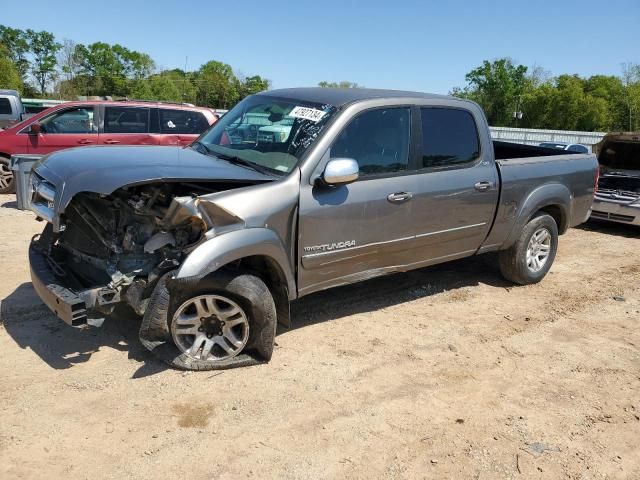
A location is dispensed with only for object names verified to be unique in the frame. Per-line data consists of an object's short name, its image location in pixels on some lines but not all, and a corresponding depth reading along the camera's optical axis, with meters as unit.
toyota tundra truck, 3.61
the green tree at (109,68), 64.12
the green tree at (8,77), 49.97
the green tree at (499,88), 62.16
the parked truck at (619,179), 9.13
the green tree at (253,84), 77.56
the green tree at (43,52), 68.81
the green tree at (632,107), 51.94
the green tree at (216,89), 70.12
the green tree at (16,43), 70.44
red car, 9.59
